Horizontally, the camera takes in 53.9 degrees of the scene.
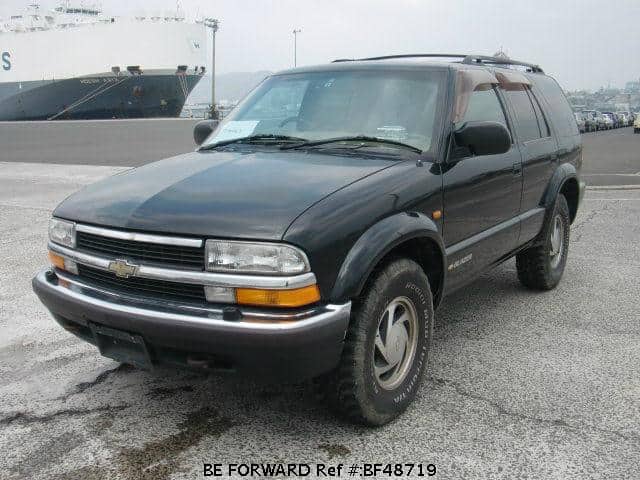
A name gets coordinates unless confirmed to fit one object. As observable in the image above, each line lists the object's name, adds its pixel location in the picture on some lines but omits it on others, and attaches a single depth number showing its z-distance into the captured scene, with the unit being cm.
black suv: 256
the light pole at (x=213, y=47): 5212
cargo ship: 5822
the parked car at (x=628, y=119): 6149
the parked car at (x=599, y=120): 4679
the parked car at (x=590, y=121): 4409
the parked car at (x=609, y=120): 4981
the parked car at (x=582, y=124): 4175
